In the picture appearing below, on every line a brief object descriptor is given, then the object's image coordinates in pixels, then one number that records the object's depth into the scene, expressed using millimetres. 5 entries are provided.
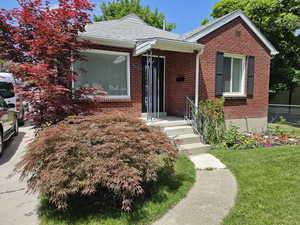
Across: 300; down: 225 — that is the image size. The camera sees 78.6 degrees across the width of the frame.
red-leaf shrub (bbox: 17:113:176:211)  2225
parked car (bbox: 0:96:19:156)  4969
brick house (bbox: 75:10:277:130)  6016
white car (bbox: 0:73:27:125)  8305
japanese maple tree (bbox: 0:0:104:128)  3201
